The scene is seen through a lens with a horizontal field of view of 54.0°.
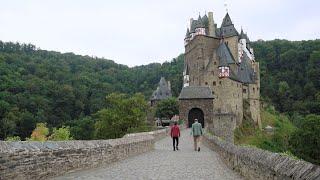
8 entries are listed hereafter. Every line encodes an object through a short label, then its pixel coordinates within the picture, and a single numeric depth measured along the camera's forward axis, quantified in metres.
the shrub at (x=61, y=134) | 48.89
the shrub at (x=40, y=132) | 54.71
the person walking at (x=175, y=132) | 15.19
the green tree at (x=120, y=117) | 44.02
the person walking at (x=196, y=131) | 14.57
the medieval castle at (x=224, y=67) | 49.10
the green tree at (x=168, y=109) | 52.62
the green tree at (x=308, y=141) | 36.61
